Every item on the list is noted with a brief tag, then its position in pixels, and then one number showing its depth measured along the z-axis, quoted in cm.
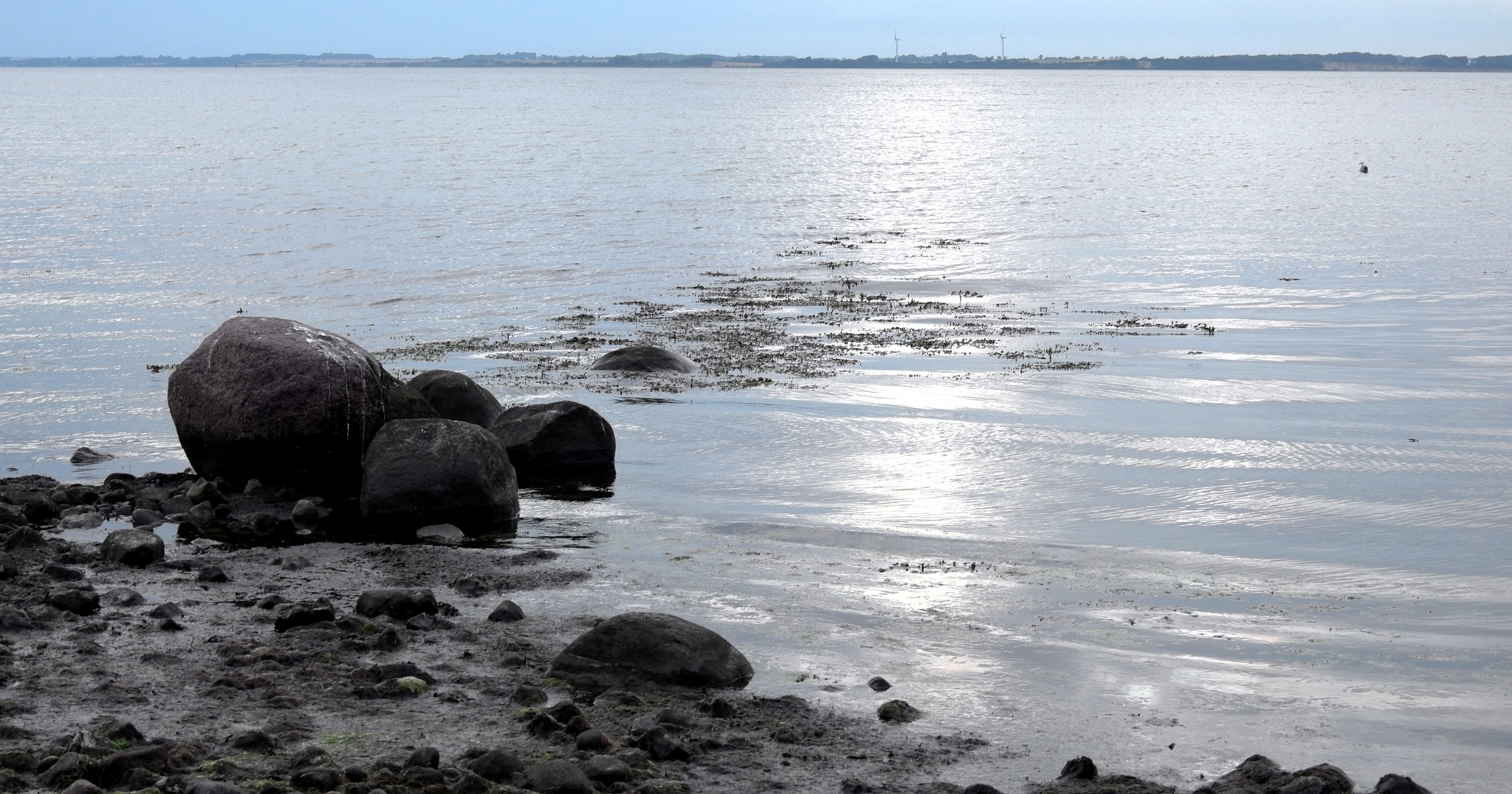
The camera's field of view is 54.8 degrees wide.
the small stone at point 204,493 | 1181
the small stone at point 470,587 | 962
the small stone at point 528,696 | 754
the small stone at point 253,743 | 677
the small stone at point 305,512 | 1156
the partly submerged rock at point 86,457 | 1332
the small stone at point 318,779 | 630
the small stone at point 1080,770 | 679
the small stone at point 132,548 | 1005
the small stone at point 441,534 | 1114
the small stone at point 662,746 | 682
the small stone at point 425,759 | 652
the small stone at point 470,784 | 627
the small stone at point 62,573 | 954
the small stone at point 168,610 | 879
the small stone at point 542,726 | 707
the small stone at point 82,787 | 602
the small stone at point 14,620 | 851
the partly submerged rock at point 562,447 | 1301
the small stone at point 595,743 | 684
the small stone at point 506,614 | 897
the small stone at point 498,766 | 645
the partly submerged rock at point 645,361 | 1739
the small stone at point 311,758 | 655
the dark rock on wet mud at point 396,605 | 894
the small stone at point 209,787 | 603
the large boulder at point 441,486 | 1140
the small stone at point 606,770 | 648
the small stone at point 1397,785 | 657
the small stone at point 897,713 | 750
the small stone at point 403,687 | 759
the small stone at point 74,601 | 885
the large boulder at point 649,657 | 787
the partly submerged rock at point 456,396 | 1352
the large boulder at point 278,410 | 1214
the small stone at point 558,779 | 632
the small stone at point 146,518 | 1130
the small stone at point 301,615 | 862
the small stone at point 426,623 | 871
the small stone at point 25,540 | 1020
